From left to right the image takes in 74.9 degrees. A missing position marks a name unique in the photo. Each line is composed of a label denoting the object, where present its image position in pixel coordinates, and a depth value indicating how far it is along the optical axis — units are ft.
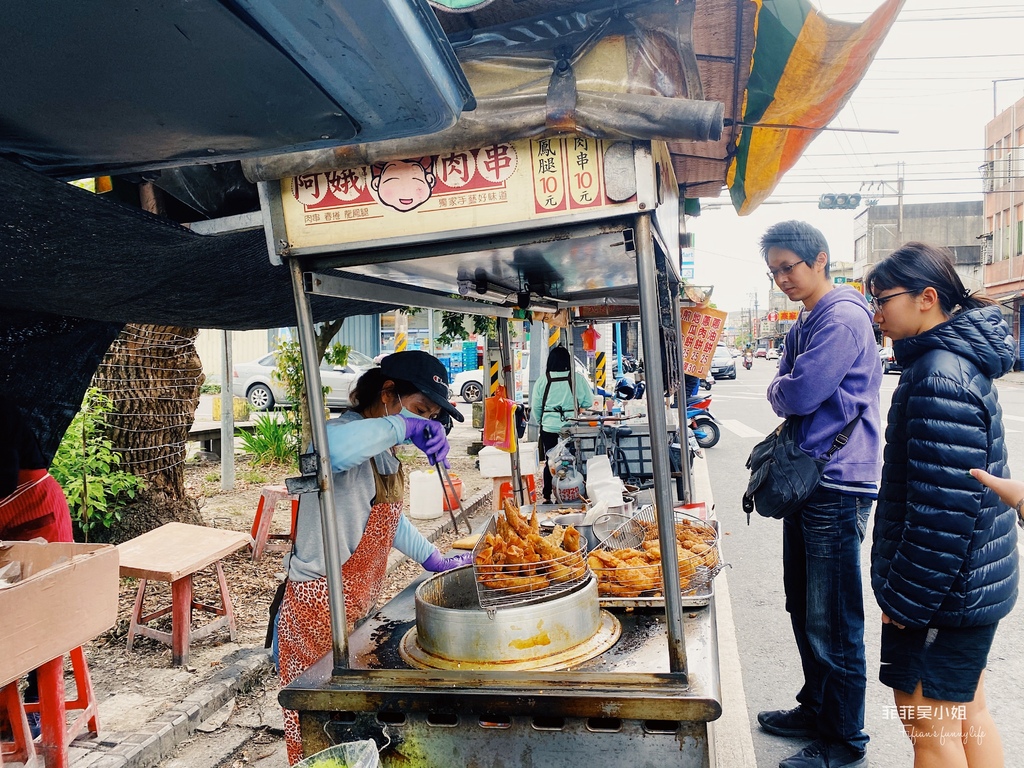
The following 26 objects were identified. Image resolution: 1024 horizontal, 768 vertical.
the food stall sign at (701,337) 19.91
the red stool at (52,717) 9.43
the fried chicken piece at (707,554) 9.33
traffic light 62.44
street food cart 6.15
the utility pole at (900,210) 123.44
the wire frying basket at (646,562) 8.77
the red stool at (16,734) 9.20
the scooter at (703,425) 39.99
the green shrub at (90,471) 17.35
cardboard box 7.77
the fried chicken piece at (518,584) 7.35
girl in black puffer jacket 7.36
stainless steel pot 7.08
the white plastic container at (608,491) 13.28
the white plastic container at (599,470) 14.61
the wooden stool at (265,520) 19.83
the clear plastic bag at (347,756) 5.39
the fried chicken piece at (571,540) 8.96
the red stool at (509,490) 17.16
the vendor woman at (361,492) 8.46
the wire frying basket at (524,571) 7.32
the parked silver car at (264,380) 60.08
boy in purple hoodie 9.75
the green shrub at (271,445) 34.04
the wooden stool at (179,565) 13.50
